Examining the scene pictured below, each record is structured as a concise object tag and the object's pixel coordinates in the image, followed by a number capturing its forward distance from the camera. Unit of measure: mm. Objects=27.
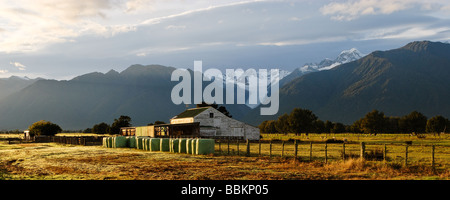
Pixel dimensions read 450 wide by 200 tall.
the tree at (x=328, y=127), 191312
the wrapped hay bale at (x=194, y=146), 39812
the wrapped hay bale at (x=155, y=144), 47506
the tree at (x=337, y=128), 189625
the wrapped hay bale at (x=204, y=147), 39125
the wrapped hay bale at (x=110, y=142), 59781
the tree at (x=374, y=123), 142125
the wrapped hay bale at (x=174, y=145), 43425
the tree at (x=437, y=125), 141875
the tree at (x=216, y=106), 123881
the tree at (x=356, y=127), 168800
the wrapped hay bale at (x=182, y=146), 42031
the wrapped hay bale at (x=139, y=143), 52500
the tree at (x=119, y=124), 132125
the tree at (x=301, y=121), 136000
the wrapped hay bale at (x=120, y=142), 58125
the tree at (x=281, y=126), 143000
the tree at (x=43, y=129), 111500
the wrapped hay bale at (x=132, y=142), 56625
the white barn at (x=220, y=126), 87188
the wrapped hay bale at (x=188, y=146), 40688
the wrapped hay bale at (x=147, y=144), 49344
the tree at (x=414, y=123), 159625
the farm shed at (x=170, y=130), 81319
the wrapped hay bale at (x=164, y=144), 45969
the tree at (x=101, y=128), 168988
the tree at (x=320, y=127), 173450
